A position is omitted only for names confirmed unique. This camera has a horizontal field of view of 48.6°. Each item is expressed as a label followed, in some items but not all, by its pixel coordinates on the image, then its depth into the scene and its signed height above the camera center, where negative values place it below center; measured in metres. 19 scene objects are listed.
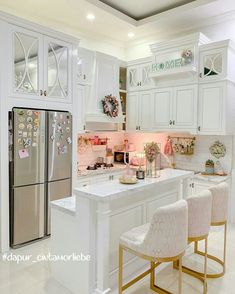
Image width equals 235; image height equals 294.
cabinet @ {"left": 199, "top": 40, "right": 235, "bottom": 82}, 3.97 +1.19
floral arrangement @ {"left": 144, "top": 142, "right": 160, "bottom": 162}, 2.74 -0.16
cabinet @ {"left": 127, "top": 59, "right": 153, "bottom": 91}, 4.96 +1.19
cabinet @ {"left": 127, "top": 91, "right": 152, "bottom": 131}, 5.00 +0.51
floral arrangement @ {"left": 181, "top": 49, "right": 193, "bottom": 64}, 4.21 +1.32
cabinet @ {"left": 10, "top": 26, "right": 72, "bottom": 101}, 3.30 +0.95
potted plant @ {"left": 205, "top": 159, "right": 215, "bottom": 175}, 4.47 -0.52
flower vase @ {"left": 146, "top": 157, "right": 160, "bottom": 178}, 2.79 -0.35
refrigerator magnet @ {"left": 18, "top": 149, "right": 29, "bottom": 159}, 3.29 -0.23
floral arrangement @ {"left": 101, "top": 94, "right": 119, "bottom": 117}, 4.69 +0.56
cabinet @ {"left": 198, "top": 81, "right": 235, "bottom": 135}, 4.02 +0.45
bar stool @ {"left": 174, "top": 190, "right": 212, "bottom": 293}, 2.38 -0.73
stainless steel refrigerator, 3.28 -0.43
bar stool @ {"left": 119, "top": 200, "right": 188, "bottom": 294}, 1.96 -0.79
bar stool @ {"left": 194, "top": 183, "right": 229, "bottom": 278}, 2.73 -0.73
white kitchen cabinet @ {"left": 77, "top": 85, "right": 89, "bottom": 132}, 4.38 +0.52
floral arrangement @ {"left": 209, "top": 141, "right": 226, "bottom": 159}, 4.46 -0.22
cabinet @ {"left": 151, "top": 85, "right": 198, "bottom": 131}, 4.33 +0.49
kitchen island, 2.22 -0.87
